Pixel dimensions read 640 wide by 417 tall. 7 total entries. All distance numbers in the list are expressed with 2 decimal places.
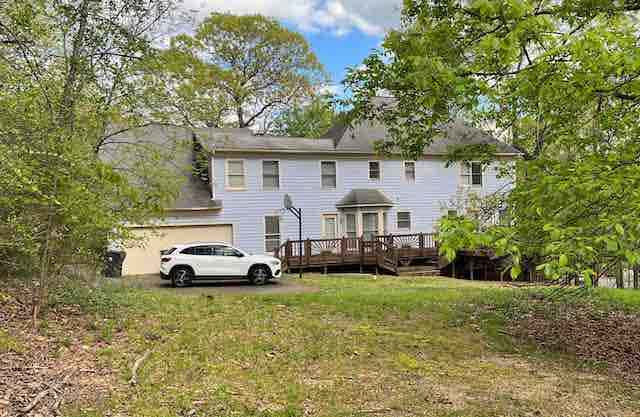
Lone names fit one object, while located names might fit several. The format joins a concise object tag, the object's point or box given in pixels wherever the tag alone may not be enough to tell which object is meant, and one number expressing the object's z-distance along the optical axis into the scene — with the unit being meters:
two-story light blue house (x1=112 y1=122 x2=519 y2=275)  18.41
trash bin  11.73
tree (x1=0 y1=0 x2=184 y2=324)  5.48
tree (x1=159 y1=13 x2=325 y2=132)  28.97
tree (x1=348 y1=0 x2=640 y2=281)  4.20
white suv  13.20
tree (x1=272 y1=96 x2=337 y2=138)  30.59
